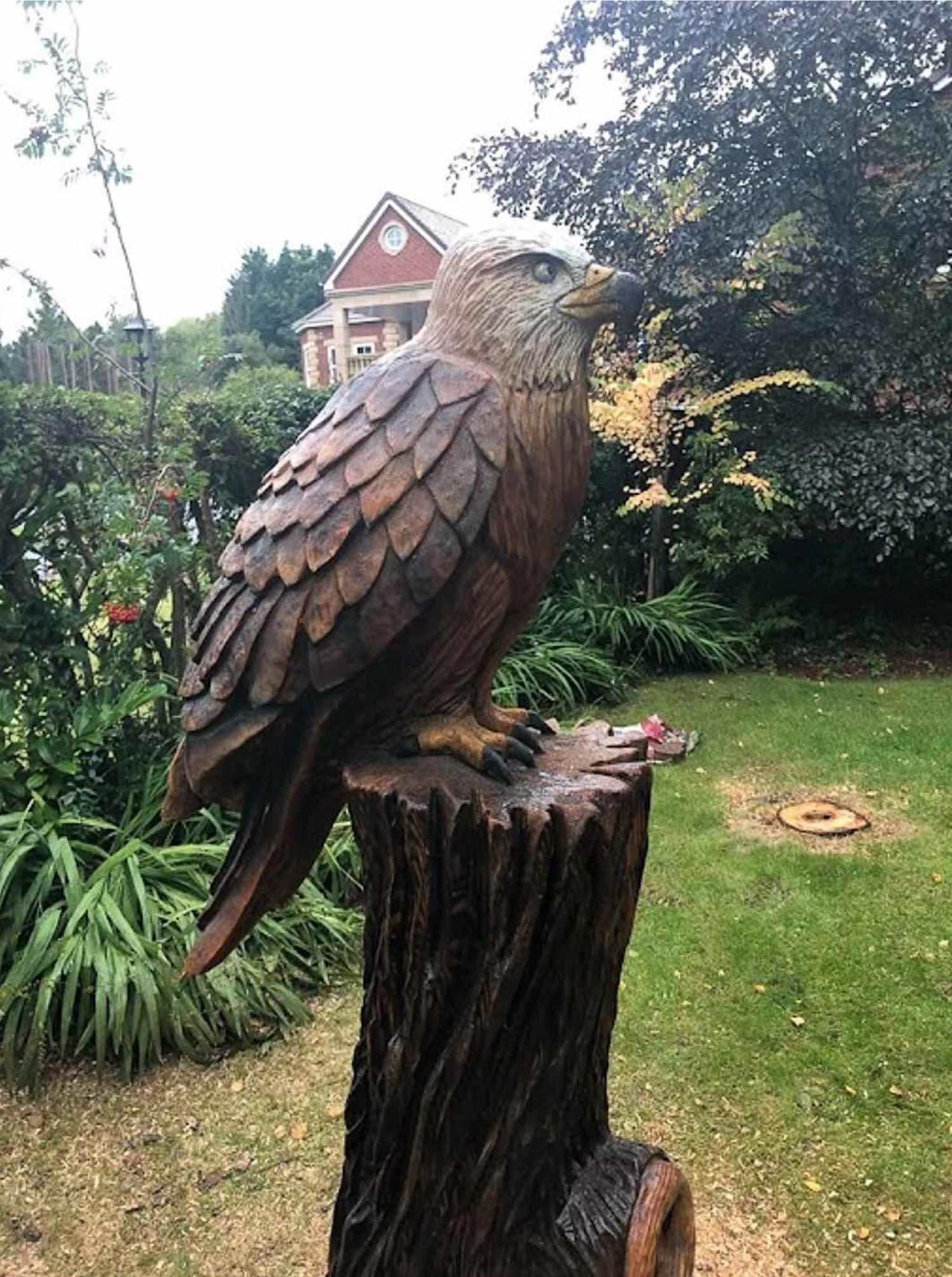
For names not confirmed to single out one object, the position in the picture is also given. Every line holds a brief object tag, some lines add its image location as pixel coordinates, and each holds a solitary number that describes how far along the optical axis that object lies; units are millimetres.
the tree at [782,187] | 6312
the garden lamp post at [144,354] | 4172
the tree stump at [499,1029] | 1317
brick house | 16016
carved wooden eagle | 1306
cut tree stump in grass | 4336
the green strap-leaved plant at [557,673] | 5566
